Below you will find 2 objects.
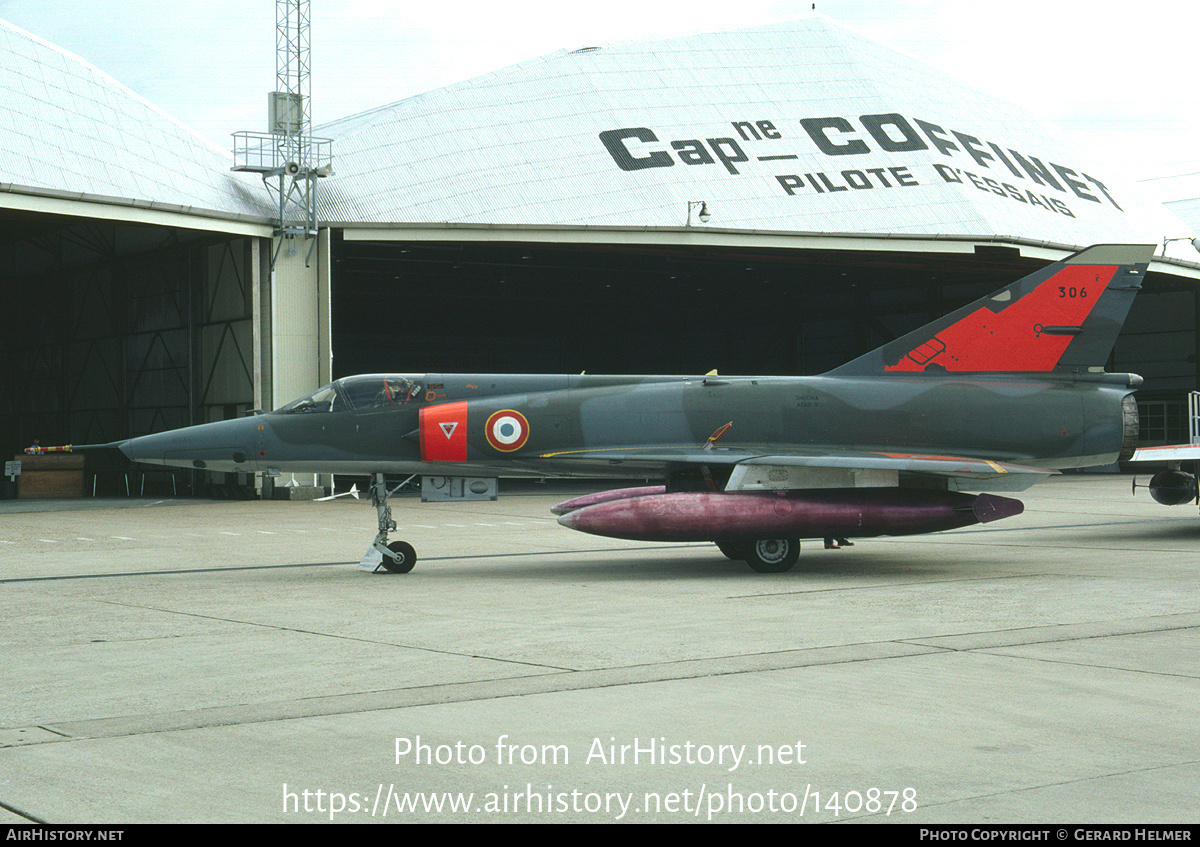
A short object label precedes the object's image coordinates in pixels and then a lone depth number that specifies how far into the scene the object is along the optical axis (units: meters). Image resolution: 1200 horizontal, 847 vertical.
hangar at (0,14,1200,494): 32.00
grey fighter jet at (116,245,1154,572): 13.83
